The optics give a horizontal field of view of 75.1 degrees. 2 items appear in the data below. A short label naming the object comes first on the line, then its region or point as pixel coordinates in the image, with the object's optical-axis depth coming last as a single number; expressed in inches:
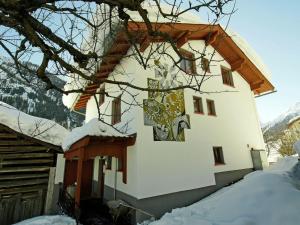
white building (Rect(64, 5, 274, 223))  310.5
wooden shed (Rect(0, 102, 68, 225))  278.5
